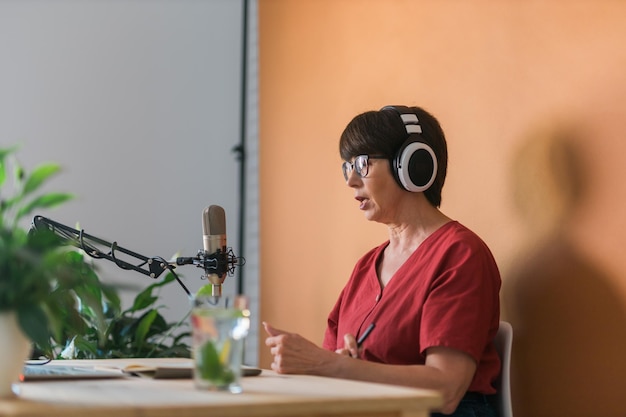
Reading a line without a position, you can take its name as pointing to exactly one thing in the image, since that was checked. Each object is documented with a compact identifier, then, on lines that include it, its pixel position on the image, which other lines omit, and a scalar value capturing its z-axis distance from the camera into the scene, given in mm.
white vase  2365
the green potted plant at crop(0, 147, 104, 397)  2335
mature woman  2812
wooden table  2197
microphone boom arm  2939
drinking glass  2329
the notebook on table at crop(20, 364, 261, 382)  2600
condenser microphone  2957
